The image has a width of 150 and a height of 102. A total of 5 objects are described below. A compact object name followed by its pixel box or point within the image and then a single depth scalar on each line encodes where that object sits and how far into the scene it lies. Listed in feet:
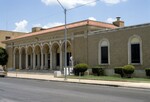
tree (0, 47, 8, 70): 206.76
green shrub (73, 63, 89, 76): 123.65
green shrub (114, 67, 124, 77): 110.34
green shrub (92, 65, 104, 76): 124.26
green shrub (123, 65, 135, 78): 106.42
